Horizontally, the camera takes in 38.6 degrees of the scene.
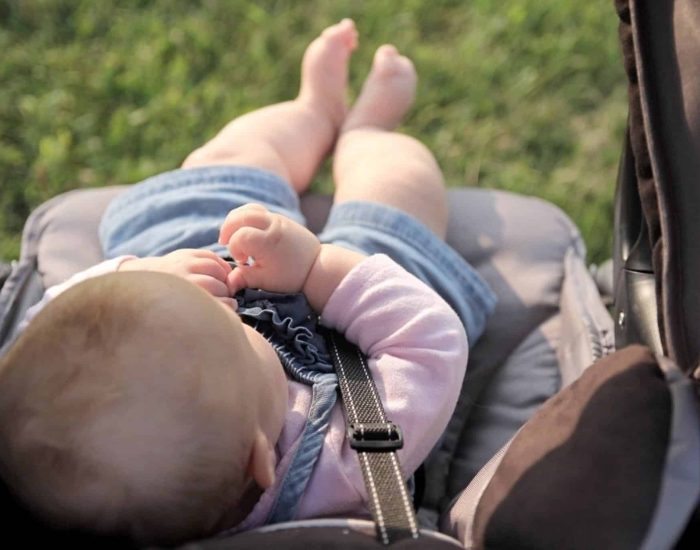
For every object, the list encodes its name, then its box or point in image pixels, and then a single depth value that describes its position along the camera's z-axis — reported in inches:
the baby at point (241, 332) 33.5
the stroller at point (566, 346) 31.0
